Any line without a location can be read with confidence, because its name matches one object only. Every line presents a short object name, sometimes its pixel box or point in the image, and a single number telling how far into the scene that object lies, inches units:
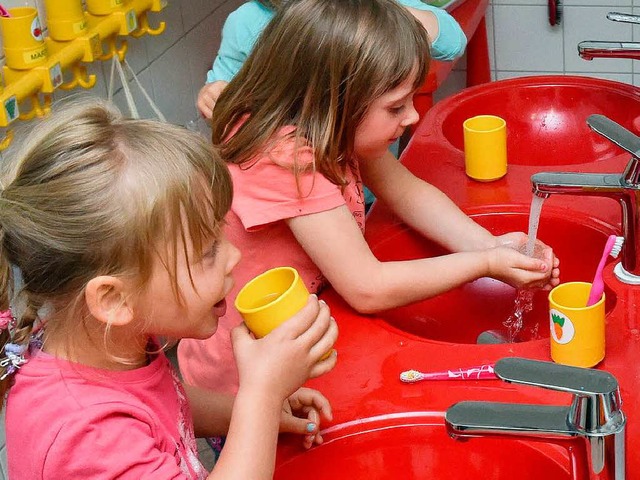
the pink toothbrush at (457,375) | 74.6
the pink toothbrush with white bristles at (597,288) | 74.4
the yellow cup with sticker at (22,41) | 102.4
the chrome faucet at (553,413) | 60.5
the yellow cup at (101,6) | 114.0
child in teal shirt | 97.1
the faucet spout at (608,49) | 88.5
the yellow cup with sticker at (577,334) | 73.6
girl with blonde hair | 66.8
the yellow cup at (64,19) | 108.7
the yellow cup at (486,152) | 92.6
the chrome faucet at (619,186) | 78.7
